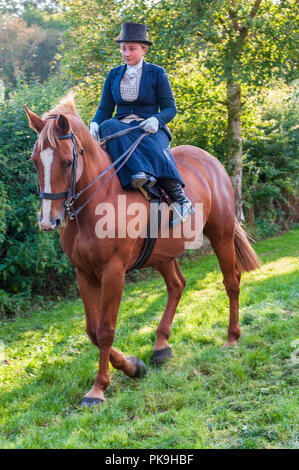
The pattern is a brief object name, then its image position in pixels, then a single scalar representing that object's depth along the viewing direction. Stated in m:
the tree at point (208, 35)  10.02
